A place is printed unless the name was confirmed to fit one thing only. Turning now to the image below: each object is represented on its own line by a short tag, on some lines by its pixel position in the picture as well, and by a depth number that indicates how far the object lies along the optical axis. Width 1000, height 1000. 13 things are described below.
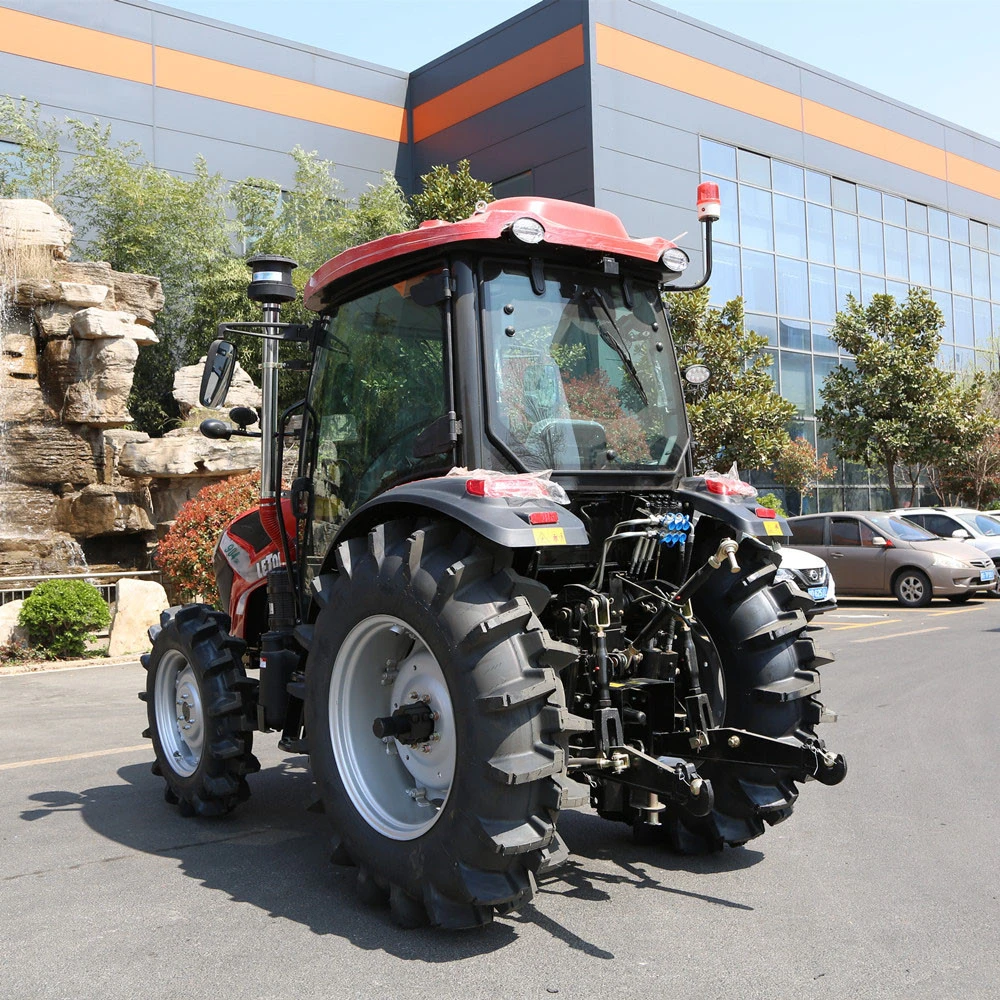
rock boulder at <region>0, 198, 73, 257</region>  17.61
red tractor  3.59
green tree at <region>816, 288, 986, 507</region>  24.98
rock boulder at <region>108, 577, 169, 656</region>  12.75
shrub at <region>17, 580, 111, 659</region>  12.35
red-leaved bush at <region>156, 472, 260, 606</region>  13.73
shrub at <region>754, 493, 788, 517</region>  19.85
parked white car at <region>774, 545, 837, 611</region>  14.21
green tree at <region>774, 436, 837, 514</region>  24.48
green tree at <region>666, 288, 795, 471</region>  20.22
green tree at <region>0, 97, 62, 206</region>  23.09
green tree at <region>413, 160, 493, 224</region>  20.19
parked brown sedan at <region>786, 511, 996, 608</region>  17.27
